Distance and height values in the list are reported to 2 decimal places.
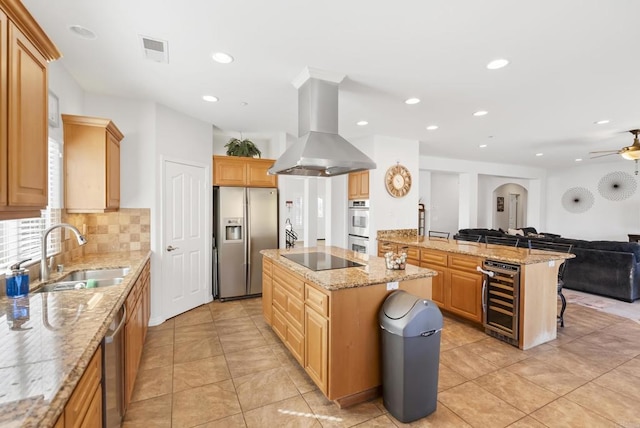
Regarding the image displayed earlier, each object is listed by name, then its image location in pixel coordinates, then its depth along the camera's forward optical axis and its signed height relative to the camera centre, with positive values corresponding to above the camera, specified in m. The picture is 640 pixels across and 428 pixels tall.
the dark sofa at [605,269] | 4.36 -0.86
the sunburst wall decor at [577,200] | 8.58 +0.39
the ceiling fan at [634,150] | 4.54 +0.97
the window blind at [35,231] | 1.99 -0.15
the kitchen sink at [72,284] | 2.07 -0.55
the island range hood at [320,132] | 2.55 +0.74
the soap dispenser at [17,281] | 1.72 -0.41
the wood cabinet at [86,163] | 2.68 +0.43
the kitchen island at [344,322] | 2.05 -0.80
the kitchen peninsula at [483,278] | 2.98 -0.75
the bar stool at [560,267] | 3.45 -0.62
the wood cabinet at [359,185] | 5.04 +0.46
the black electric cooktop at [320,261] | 2.58 -0.47
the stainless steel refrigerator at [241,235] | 4.43 -0.37
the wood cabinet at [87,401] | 0.99 -0.71
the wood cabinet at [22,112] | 1.22 +0.44
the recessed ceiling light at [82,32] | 2.08 +1.28
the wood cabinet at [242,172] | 4.46 +0.60
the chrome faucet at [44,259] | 2.03 -0.34
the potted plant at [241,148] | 4.60 +0.97
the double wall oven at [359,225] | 5.09 -0.24
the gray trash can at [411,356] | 1.92 -0.95
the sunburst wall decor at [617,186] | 7.87 +0.74
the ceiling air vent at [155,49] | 2.22 +1.26
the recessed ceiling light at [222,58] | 2.40 +1.26
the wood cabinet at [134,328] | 1.96 -0.91
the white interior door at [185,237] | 3.71 -0.35
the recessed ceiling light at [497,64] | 2.45 +1.25
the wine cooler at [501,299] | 3.00 -0.91
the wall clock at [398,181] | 5.07 +0.54
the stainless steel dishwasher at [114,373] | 1.44 -0.87
